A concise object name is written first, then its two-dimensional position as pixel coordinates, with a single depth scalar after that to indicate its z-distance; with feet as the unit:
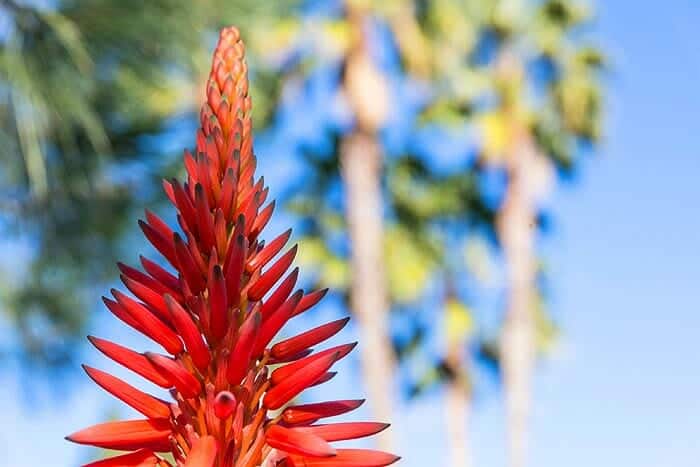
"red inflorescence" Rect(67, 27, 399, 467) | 2.45
